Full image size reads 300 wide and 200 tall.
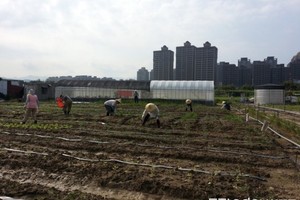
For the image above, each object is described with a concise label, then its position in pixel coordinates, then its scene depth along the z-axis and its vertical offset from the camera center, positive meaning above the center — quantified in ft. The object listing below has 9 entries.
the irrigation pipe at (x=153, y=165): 13.77 -4.97
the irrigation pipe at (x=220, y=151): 17.96 -4.83
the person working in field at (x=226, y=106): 58.80 -2.99
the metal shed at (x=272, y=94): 88.56 +0.57
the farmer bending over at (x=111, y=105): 39.23 -2.02
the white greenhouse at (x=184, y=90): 83.99 +1.76
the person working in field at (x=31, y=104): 31.06 -1.58
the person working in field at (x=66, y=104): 40.87 -2.02
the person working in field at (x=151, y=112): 29.86 -2.45
